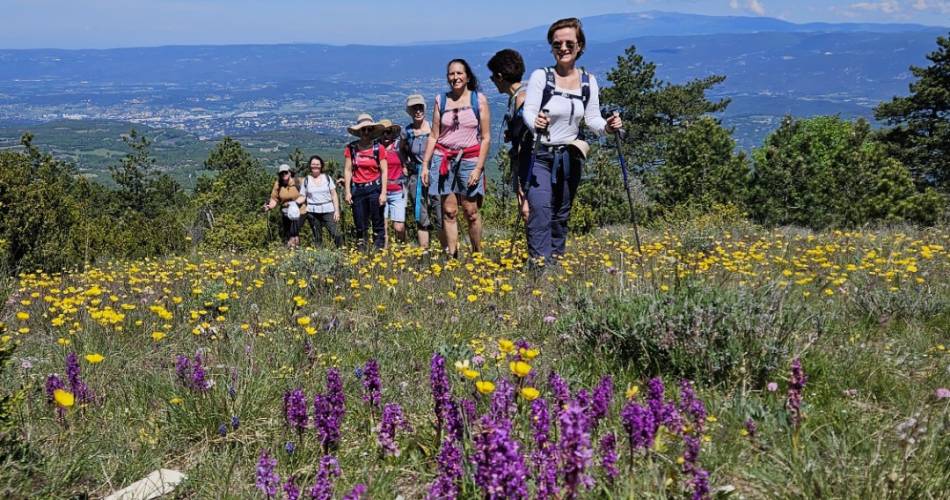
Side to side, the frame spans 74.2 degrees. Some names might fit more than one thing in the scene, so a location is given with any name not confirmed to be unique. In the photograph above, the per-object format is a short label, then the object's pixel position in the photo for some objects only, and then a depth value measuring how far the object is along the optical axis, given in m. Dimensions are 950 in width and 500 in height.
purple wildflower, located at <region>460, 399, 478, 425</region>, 2.10
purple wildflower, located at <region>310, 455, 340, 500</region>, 1.69
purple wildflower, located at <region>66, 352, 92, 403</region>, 2.64
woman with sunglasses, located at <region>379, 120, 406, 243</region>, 8.59
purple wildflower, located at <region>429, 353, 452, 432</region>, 2.05
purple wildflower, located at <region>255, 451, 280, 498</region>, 1.81
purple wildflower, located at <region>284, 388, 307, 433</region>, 2.29
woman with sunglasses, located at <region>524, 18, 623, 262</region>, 5.28
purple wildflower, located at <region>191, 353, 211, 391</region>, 2.76
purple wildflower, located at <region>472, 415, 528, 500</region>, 1.44
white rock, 2.22
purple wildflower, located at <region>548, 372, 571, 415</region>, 1.97
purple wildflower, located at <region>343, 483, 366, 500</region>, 1.56
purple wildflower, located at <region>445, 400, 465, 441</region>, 1.94
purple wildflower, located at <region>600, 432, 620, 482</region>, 1.79
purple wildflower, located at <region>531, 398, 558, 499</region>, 1.58
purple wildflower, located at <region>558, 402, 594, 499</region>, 1.37
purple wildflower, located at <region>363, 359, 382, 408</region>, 2.33
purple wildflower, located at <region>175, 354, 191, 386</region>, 2.98
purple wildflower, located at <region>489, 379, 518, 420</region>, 1.79
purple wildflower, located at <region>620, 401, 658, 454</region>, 1.75
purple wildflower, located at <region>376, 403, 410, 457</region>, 2.26
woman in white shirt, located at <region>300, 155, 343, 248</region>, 9.95
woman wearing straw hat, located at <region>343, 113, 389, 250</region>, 8.57
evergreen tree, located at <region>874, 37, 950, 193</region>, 35.44
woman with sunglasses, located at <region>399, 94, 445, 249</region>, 7.64
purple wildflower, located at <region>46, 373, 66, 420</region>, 2.67
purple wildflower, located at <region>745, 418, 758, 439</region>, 2.22
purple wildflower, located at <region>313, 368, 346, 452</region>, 2.15
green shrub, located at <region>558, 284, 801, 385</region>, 3.04
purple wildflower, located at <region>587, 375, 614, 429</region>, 1.96
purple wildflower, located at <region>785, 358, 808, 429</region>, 1.88
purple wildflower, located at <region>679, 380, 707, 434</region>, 1.94
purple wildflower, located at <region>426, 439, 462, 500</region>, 1.74
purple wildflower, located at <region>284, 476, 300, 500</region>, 1.71
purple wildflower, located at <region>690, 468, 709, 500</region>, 1.68
